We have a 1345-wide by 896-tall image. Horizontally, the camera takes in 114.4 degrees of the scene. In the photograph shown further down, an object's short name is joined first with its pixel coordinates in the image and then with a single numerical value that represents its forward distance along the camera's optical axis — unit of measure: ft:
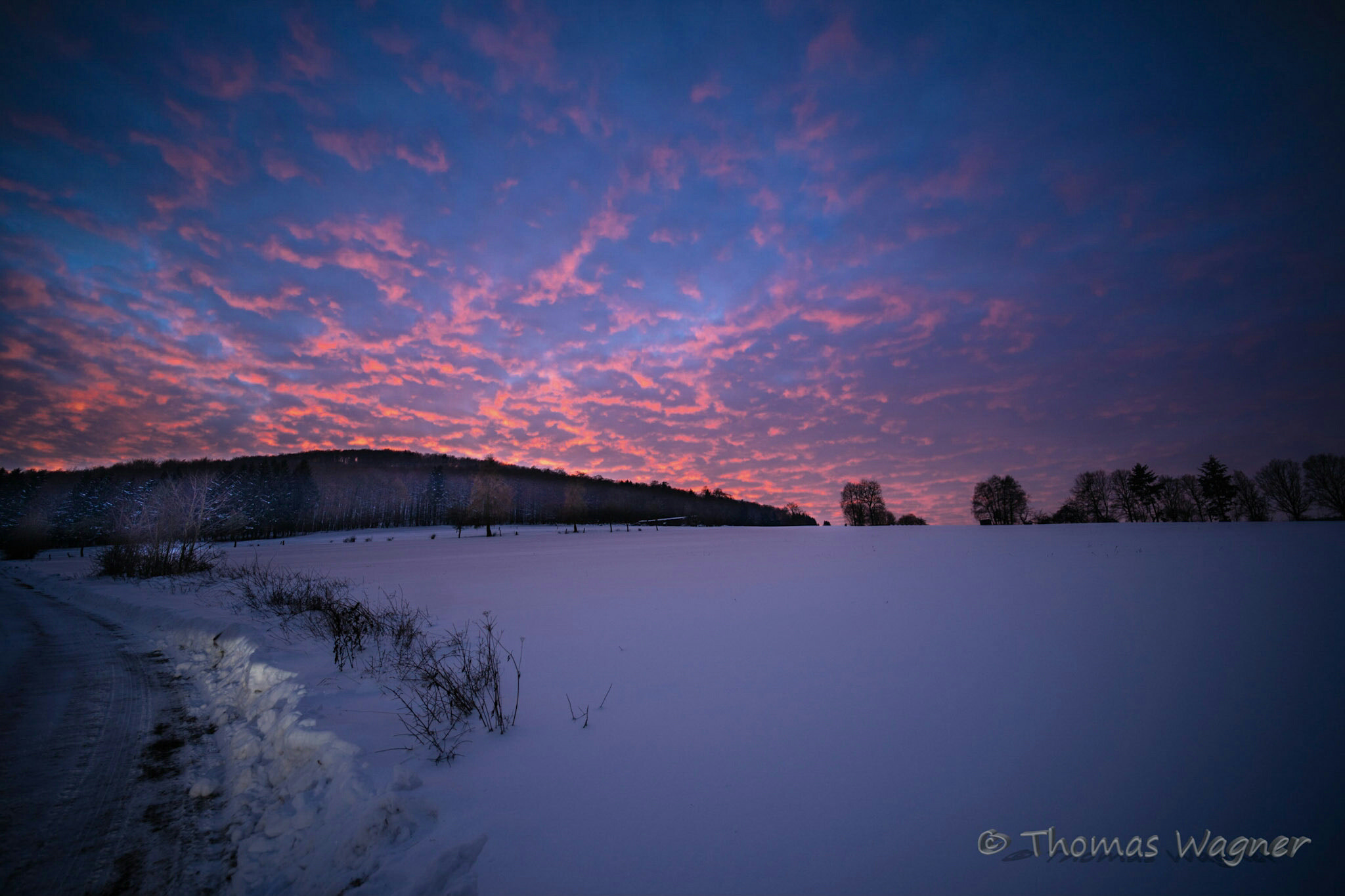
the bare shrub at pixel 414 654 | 17.97
